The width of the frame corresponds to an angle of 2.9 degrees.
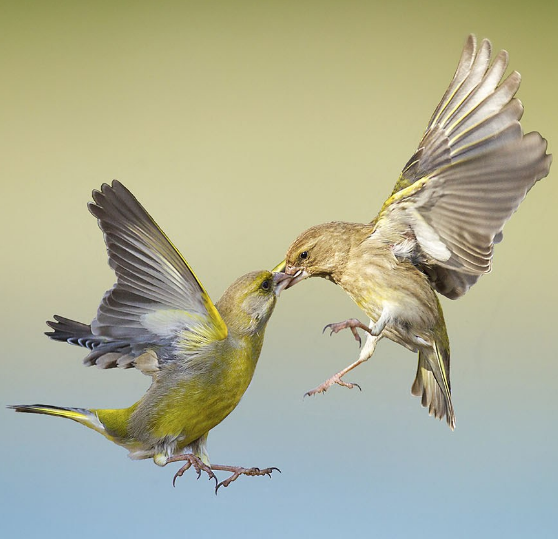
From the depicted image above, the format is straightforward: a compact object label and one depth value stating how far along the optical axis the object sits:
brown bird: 5.15
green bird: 5.12
